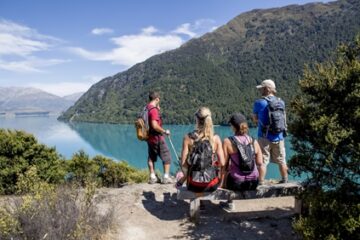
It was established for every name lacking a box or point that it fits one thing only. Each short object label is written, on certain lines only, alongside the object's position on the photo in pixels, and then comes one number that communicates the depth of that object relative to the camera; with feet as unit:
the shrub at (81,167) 33.01
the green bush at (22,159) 25.29
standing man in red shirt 20.67
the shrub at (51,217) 13.24
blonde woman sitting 15.97
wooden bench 16.24
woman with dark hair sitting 15.84
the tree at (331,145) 11.94
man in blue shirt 18.28
